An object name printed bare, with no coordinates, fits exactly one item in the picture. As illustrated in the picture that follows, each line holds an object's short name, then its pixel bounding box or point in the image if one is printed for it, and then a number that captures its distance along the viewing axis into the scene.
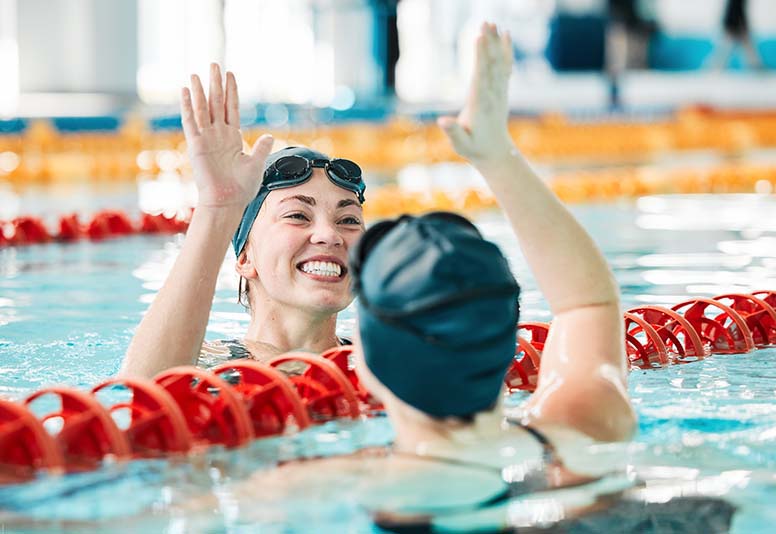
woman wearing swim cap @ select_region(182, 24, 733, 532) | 1.97
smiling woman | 2.96
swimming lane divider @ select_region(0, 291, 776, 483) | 2.43
